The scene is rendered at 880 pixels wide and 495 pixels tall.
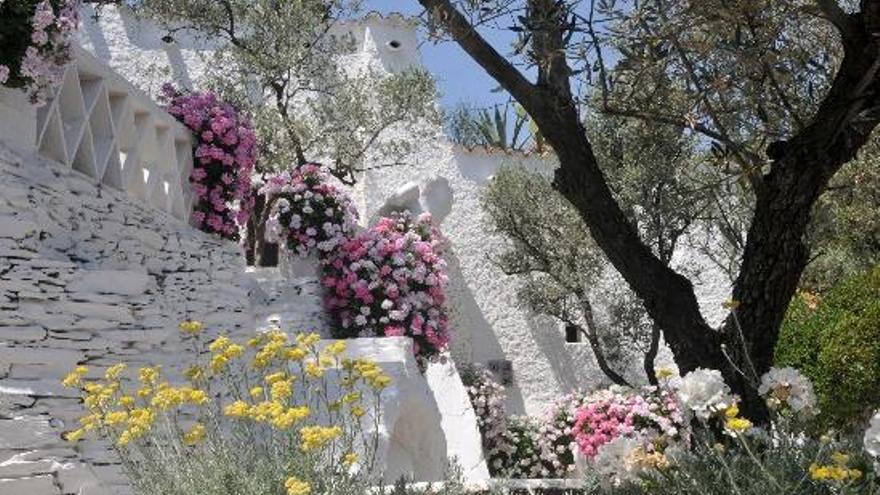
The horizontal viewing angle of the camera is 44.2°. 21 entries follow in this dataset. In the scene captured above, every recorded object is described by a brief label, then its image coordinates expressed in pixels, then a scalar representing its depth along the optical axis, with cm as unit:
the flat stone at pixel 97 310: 616
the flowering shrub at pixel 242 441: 404
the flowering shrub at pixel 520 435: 1383
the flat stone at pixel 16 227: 637
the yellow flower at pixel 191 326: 494
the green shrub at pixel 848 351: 1038
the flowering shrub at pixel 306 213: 1309
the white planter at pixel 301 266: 1327
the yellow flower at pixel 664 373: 414
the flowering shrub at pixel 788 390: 430
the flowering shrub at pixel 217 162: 1083
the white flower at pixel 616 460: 467
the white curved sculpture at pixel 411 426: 1012
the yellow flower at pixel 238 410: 397
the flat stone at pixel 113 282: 638
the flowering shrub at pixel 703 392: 425
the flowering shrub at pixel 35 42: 678
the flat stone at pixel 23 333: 580
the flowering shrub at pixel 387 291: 1280
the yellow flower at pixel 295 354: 446
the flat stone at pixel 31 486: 527
